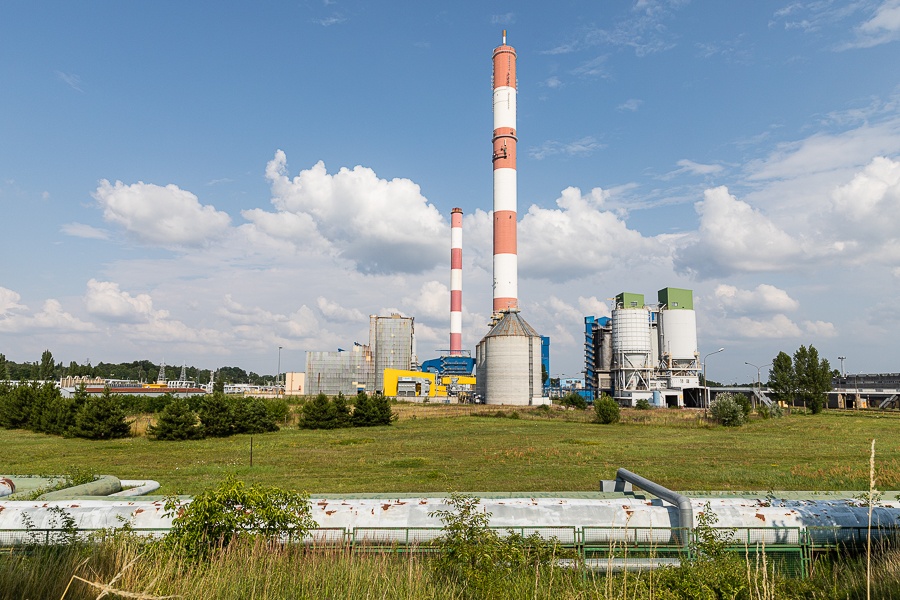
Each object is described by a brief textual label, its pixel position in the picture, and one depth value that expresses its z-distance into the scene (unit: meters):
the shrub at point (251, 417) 42.03
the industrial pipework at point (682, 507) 10.38
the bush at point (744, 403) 51.97
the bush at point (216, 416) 40.19
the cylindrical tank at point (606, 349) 109.12
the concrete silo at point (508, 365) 81.62
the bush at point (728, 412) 48.20
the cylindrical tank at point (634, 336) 100.81
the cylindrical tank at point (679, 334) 103.81
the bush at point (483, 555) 7.59
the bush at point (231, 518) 8.62
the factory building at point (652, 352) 100.56
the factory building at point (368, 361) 110.19
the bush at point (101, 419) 38.53
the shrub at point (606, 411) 52.16
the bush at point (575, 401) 74.31
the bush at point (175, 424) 37.72
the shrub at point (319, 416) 46.72
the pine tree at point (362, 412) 48.19
